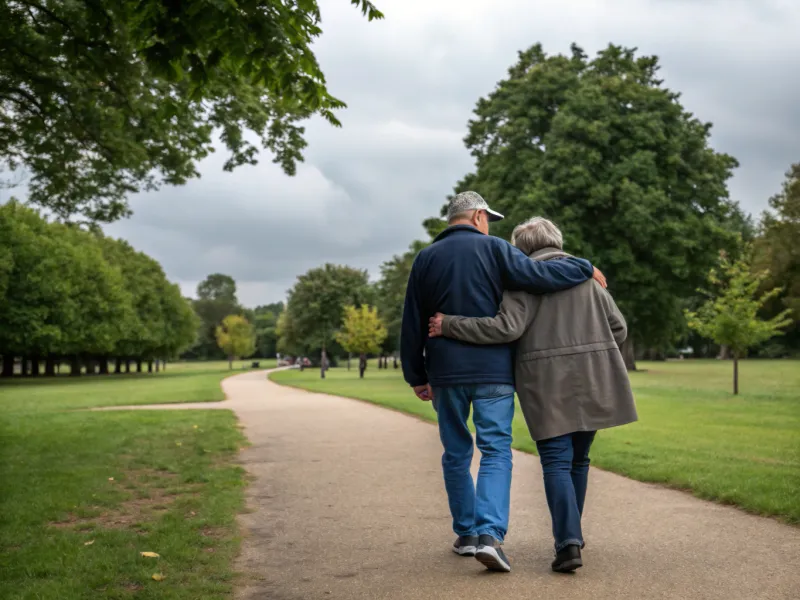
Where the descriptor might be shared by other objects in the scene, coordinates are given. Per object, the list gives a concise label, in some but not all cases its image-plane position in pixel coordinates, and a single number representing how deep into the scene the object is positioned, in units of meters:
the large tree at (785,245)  50.88
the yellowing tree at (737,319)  23.53
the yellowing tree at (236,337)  85.88
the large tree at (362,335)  45.31
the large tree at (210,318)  121.06
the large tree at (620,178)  28.56
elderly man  4.22
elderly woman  4.17
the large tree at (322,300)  65.31
